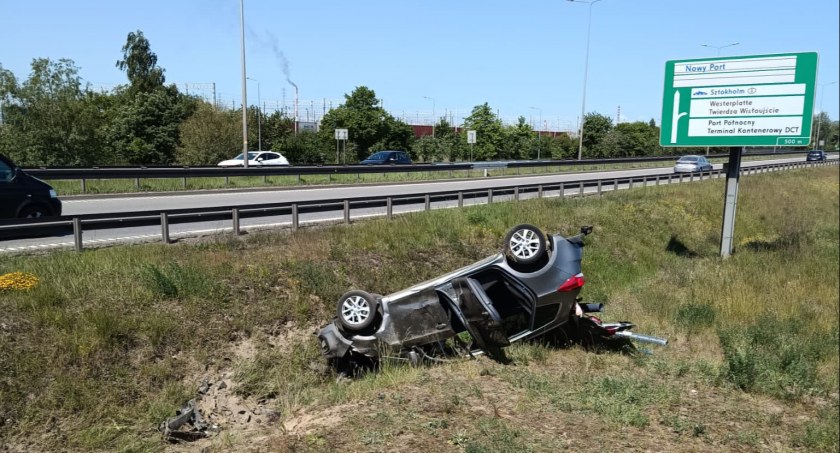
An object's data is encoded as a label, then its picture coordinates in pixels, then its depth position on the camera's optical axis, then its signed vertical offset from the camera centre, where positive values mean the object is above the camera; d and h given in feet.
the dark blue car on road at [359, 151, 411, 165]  123.65 -1.50
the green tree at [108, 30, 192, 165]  164.76 +5.20
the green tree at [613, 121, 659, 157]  255.50 +6.32
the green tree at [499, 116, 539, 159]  240.53 +2.79
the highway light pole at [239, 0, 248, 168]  94.11 +5.86
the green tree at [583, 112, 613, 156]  259.43 +10.54
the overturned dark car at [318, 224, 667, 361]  24.47 -6.53
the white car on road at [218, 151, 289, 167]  108.17 -2.10
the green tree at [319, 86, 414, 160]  188.34 +8.30
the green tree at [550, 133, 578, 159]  245.04 +2.79
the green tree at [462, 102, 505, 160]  233.76 +8.57
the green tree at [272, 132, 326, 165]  173.06 -0.17
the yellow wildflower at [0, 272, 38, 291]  27.17 -6.24
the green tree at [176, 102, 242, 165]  133.80 +1.87
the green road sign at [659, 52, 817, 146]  48.29 +4.76
